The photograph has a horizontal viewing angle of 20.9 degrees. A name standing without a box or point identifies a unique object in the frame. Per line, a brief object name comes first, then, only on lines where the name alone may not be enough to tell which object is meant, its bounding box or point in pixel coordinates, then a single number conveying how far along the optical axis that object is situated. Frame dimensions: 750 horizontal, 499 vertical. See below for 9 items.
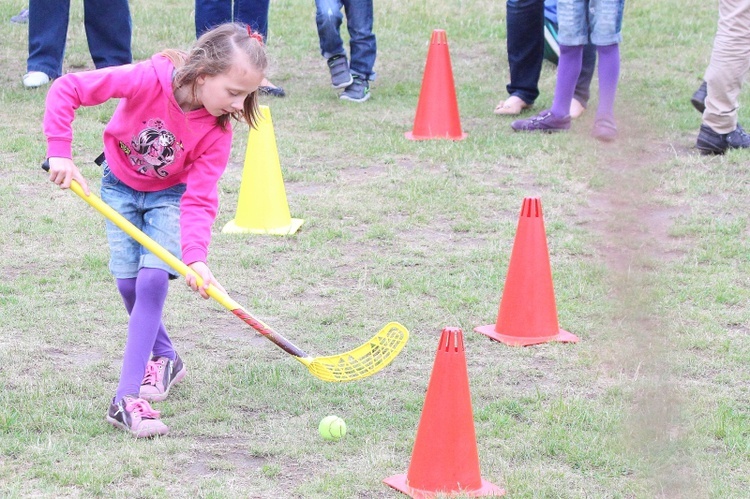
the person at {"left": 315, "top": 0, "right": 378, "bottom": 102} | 13.41
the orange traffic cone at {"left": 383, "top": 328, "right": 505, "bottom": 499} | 5.20
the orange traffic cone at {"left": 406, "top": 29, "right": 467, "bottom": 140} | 12.15
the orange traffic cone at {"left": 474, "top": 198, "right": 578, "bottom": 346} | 7.19
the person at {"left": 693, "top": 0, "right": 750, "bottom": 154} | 10.92
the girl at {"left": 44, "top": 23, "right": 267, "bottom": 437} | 5.77
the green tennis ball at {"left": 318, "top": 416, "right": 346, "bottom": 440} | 5.78
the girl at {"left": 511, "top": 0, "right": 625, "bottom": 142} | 11.19
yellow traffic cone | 9.29
